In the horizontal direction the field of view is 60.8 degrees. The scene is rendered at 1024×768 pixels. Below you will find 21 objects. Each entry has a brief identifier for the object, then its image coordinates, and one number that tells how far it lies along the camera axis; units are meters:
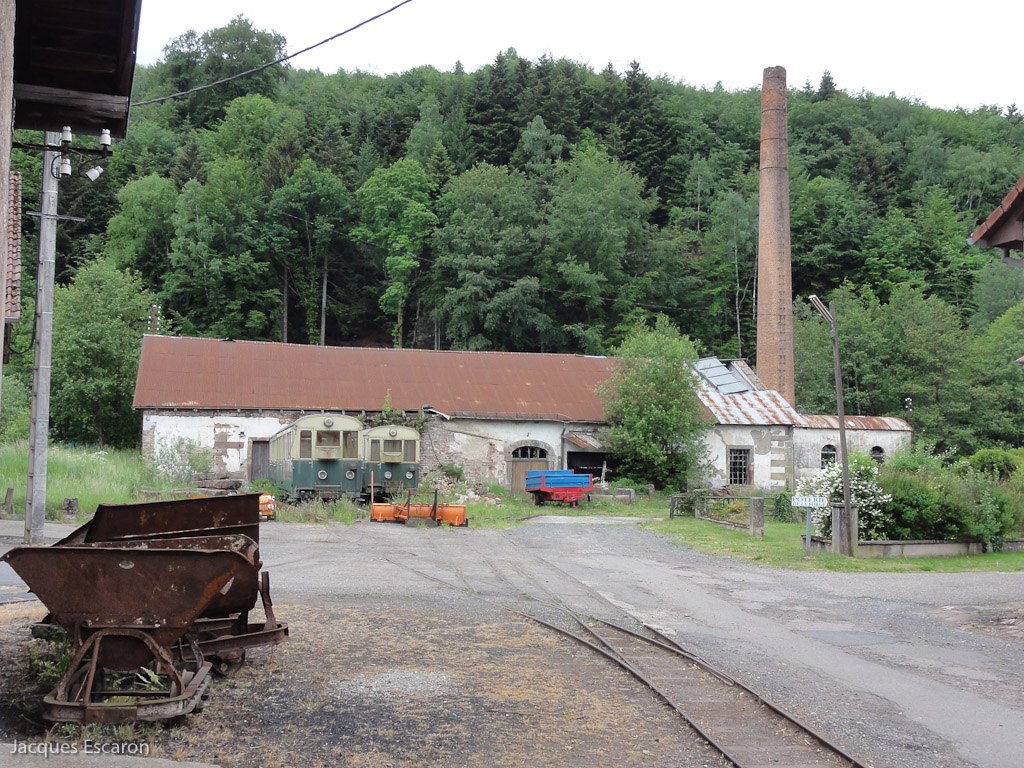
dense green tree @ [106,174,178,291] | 57.34
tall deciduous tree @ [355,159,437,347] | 57.59
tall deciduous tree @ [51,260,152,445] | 38.09
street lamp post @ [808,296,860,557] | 18.30
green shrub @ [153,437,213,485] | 29.02
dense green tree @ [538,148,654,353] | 55.22
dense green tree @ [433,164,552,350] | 52.78
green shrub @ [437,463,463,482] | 31.56
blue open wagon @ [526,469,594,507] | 29.36
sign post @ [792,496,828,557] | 17.48
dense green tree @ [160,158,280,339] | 53.53
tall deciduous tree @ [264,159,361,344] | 57.81
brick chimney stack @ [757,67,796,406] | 40.50
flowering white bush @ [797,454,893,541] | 18.89
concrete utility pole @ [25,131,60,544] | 14.70
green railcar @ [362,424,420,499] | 26.17
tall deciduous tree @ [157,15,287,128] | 77.50
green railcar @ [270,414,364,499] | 25.45
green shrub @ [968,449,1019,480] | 26.78
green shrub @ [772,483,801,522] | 26.98
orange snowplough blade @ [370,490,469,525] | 22.84
